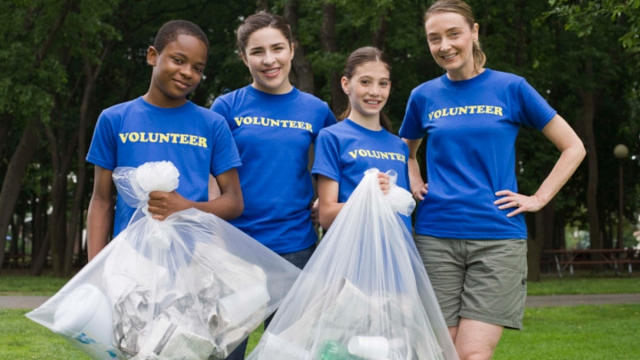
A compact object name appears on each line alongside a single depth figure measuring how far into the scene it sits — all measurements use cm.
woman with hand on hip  369
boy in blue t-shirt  338
